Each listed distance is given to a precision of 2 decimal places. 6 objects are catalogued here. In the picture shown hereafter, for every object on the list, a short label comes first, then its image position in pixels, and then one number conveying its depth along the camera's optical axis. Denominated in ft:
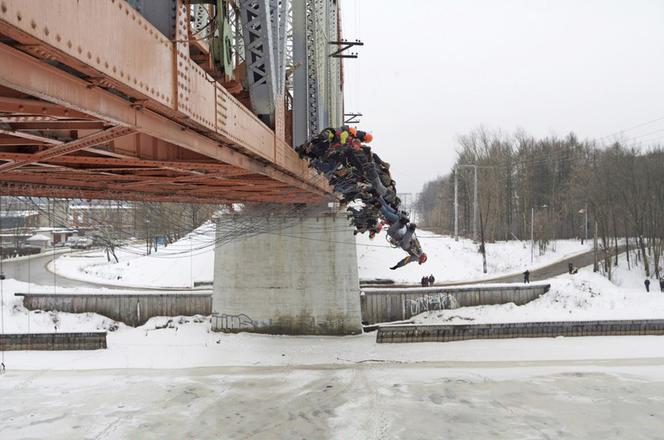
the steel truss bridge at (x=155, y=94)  10.05
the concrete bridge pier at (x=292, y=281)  78.95
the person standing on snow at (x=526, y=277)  107.28
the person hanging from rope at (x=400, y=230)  46.32
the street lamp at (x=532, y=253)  143.84
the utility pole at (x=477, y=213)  145.95
